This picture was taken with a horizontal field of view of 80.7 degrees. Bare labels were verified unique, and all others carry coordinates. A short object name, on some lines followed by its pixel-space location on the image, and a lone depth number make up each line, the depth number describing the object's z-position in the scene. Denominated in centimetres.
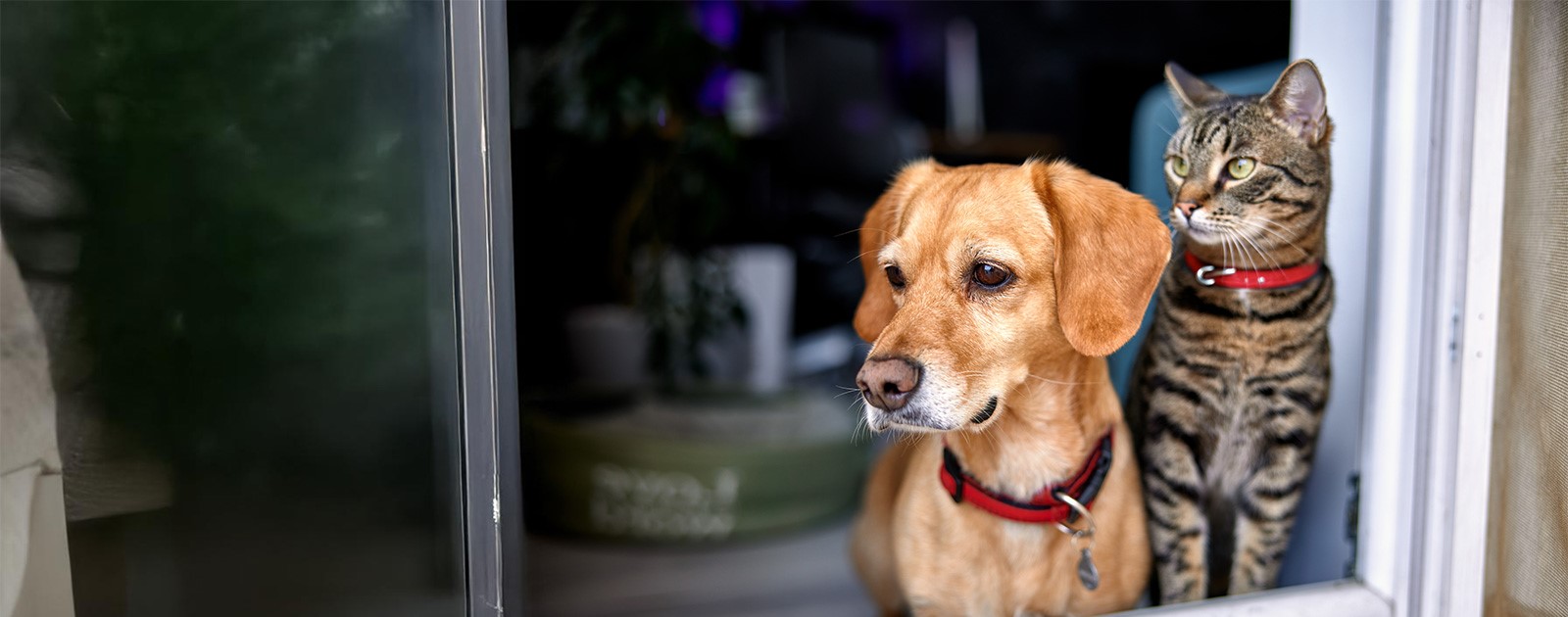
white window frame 120
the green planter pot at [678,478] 245
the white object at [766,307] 374
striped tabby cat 112
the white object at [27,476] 95
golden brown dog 109
